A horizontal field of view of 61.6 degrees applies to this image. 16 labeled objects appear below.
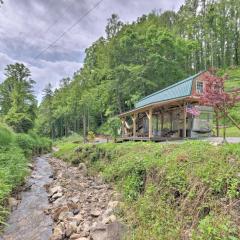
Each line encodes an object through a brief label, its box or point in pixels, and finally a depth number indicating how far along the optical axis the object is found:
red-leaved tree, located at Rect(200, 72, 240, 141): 6.24
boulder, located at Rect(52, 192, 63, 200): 7.11
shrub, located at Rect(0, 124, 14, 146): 12.02
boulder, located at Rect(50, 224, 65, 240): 4.44
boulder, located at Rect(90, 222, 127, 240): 4.09
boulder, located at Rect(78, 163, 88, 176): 10.80
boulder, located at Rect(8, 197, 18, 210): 6.26
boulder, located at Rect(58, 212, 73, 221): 5.31
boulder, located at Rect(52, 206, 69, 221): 5.54
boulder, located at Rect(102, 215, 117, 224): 4.77
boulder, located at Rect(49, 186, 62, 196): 7.60
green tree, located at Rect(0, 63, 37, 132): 24.16
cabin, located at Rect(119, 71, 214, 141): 13.11
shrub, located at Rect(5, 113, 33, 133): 23.84
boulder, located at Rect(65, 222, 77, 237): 4.53
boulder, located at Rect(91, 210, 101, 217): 5.43
